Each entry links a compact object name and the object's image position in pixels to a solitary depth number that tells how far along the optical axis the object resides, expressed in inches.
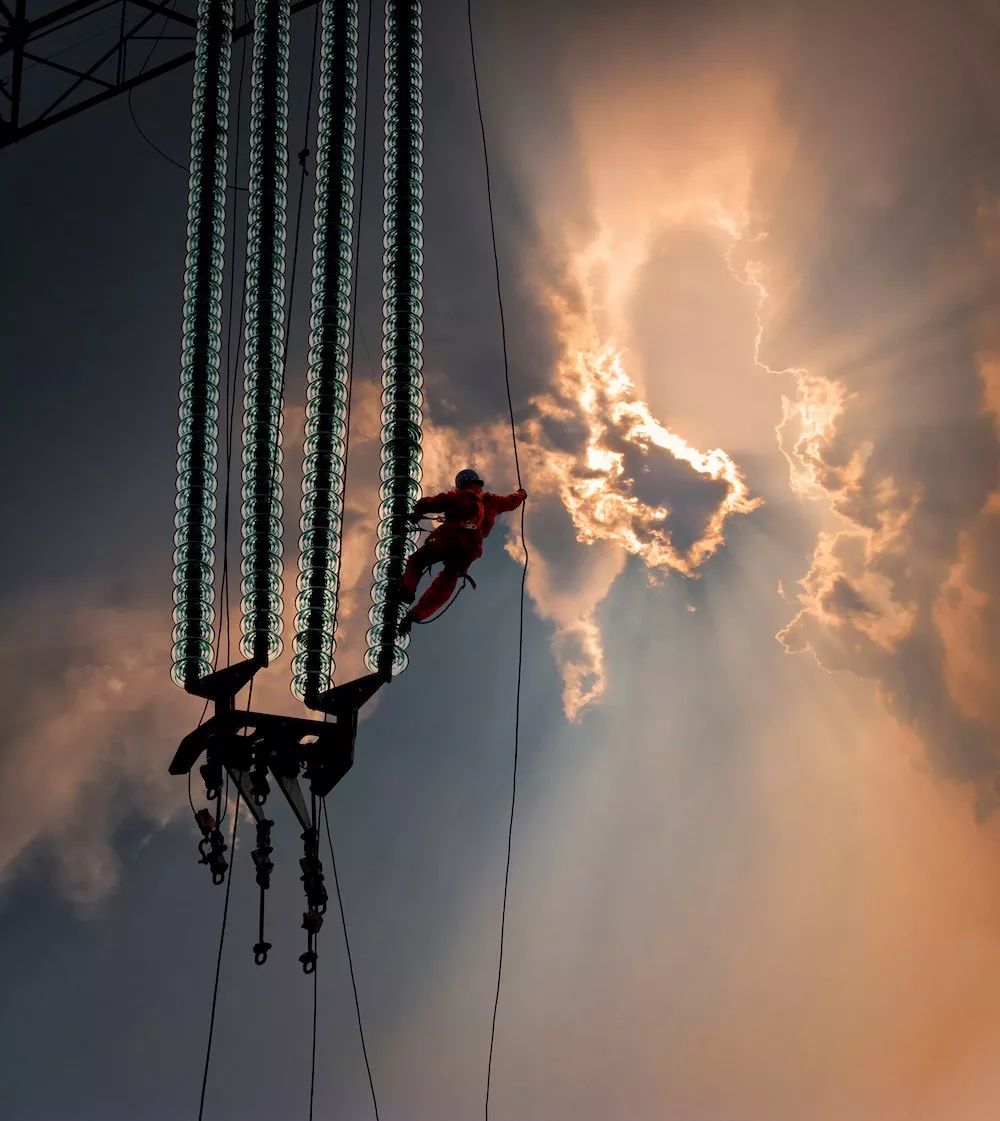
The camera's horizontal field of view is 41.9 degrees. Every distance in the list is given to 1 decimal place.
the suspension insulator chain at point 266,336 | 690.2
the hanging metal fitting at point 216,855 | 715.4
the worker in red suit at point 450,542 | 724.7
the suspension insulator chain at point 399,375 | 711.7
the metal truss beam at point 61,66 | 1042.1
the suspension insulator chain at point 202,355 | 692.1
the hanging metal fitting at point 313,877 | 705.6
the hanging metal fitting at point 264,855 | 703.7
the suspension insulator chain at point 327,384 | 695.1
